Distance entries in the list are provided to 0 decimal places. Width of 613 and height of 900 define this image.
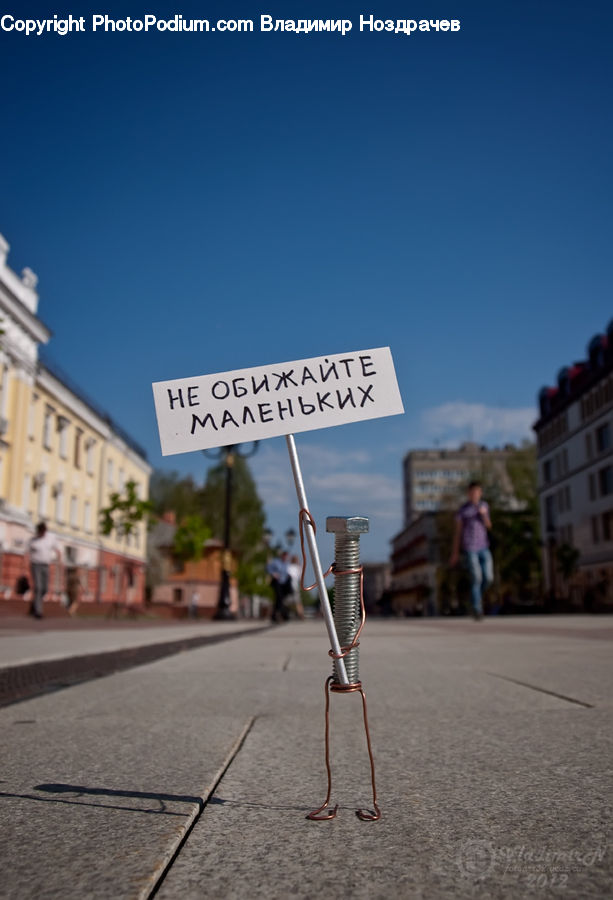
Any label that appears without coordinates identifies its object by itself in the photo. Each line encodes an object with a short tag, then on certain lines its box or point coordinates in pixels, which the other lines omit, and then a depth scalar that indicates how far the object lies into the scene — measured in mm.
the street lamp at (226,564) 24312
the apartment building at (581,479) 49531
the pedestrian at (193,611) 51781
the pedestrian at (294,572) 19312
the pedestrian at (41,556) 14734
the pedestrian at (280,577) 18672
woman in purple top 10727
